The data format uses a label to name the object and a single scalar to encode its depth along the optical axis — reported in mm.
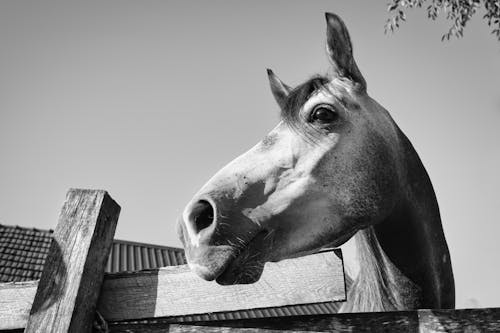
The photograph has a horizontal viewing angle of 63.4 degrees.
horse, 1709
